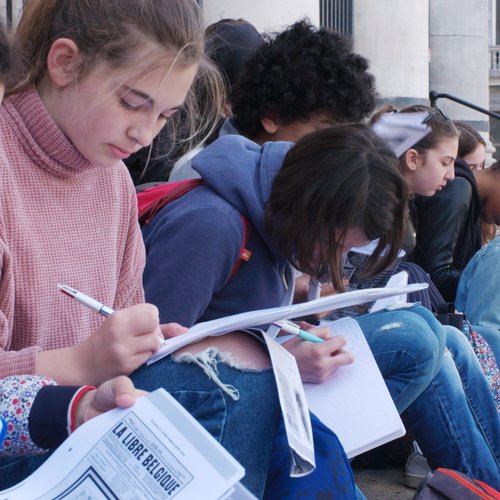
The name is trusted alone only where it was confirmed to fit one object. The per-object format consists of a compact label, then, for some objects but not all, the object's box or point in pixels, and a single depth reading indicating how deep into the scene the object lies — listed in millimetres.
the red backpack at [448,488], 2713
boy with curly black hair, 3529
